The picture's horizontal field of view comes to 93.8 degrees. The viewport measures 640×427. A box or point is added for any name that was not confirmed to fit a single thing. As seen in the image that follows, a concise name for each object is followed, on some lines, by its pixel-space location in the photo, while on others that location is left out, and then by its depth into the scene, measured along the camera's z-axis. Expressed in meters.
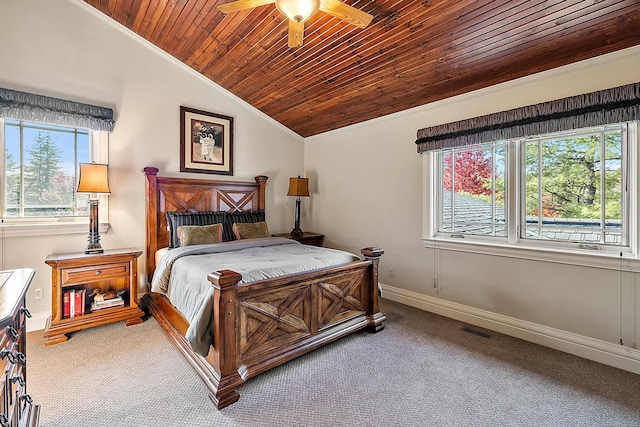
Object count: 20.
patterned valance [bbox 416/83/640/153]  2.23
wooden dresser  1.03
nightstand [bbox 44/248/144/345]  2.72
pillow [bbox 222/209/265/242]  3.83
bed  1.94
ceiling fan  1.75
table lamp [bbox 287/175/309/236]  4.60
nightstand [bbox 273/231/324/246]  4.45
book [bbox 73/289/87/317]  2.86
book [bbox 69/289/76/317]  2.84
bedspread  1.98
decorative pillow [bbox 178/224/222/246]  3.31
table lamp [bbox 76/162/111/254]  2.93
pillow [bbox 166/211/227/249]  3.42
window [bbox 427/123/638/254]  2.40
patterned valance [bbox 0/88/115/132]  2.75
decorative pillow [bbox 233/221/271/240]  3.80
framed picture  3.87
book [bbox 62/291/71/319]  2.80
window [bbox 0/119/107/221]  2.89
